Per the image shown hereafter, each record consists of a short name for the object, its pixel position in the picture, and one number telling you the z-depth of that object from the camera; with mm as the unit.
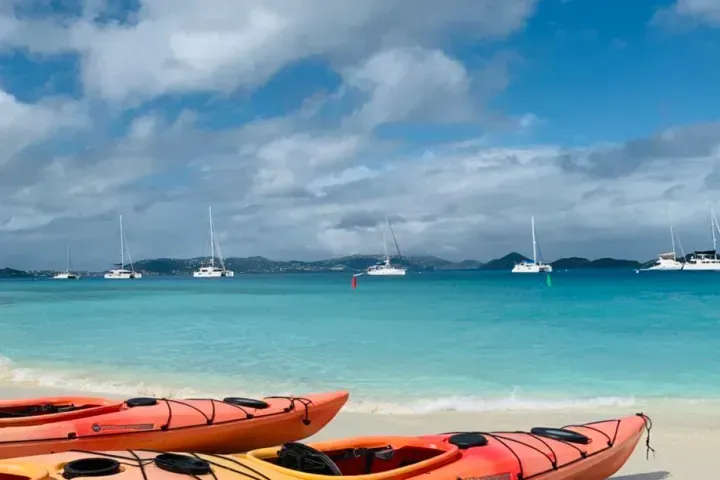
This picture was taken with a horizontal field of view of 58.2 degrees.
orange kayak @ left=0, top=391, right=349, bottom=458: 5352
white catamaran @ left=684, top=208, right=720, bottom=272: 91938
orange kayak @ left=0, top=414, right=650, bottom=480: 3973
